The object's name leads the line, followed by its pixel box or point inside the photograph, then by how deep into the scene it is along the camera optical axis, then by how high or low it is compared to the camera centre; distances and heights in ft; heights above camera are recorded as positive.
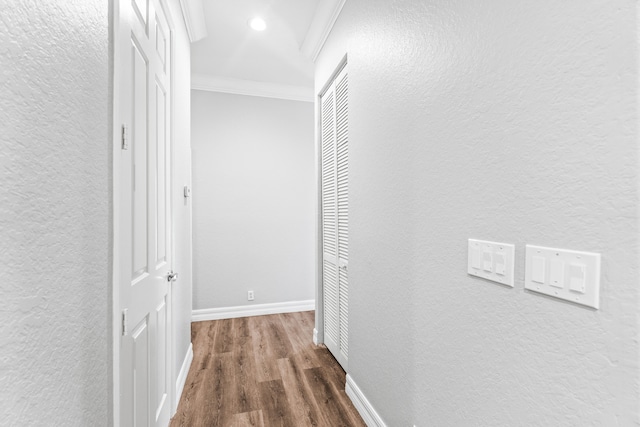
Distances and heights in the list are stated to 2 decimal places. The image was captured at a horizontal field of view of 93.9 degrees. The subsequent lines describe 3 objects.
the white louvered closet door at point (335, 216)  7.23 -0.12
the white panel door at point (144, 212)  3.37 -0.03
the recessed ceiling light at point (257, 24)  7.96 +5.08
